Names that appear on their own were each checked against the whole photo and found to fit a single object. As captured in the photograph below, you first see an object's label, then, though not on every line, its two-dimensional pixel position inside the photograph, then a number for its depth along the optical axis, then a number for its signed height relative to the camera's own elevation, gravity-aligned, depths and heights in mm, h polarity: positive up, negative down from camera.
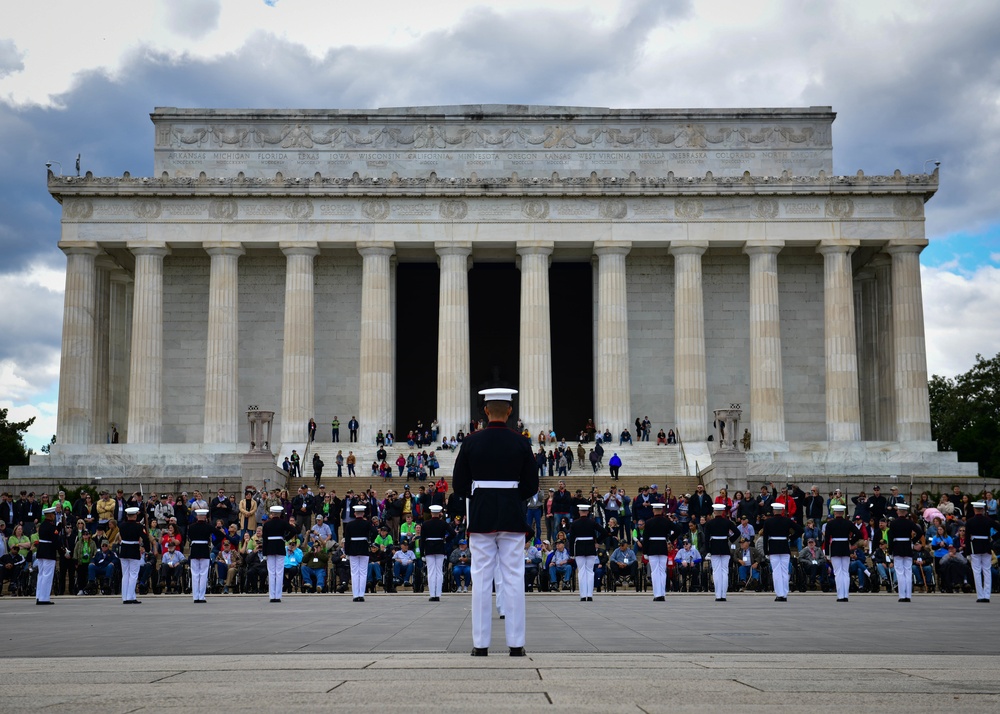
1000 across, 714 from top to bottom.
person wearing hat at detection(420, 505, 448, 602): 29188 -1565
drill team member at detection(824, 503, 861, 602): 28203 -1526
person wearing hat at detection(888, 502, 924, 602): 27578 -1580
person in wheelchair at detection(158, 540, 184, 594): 34000 -2414
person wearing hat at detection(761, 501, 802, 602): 28219 -1510
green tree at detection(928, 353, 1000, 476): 93375 +5934
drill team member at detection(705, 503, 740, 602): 28156 -1492
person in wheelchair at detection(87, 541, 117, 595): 34562 -2400
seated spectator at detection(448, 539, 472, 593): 33875 -2287
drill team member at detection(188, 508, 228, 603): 28641 -1625
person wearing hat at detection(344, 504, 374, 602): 29733 -1605
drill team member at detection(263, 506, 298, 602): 29031 -1685
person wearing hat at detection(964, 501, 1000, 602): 28078 -1543
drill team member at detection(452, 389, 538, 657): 12797 -242
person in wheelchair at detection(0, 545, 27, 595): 34406 -2312
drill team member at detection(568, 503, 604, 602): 28812 -1608
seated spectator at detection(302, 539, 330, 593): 34031 -2397
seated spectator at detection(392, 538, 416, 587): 34156 -2199
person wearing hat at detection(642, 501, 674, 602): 28703 -1413
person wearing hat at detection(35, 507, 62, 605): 28781 -1729
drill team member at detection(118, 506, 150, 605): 28656 -1680
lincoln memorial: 65188 +11557
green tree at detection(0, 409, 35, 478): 85125 +2769
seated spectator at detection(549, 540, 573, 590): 33969 -2285
